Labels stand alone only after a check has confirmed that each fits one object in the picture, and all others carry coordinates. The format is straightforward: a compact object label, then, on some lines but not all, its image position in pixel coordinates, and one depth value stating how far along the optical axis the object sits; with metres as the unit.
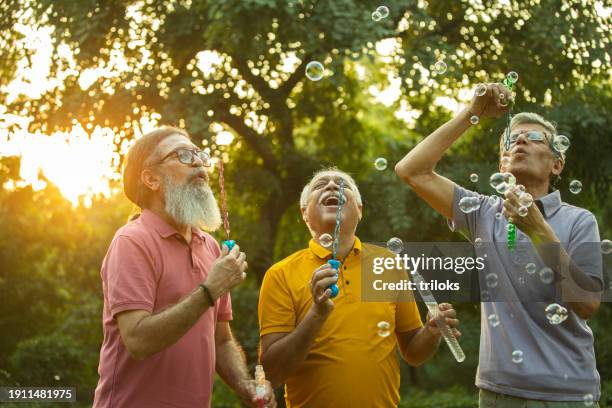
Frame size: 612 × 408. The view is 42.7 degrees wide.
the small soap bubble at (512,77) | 2.96
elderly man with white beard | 2.37
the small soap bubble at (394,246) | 3.14
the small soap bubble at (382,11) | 3.95
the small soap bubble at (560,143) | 2.82
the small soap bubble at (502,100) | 2.68
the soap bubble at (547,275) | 2.51
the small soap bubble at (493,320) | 2.59
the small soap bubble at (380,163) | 3.63
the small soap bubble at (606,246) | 2.73
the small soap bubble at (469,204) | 2.77
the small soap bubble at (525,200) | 2.44
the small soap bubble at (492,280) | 2.62
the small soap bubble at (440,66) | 3.79
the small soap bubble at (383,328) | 2.77
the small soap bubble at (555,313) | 2.47
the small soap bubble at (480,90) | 2.70
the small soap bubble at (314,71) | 3.76
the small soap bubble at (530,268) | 2.55
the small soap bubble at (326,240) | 2.91
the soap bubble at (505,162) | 2.78
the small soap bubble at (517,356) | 2.48
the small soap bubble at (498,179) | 2.66
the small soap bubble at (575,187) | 3.21
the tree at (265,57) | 6.04
